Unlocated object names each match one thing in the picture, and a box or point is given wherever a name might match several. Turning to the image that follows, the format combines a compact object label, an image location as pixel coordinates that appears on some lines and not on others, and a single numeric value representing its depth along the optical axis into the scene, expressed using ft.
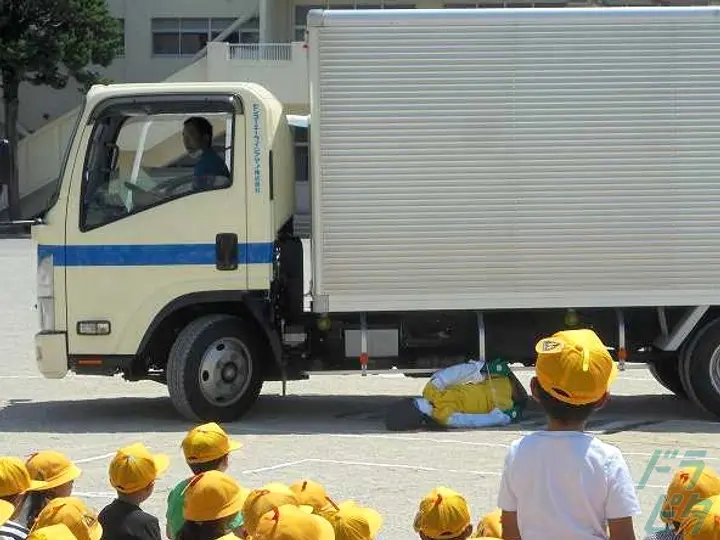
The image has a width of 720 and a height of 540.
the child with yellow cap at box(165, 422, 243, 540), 33.06
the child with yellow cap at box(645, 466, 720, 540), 25.04
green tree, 262.05
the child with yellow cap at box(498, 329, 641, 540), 22.26
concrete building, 274.22
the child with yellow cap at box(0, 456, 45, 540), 29.08
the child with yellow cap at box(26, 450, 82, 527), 31.54
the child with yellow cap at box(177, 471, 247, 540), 27.30
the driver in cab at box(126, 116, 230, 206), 62.25
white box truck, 61.95
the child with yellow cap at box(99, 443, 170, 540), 30.58
